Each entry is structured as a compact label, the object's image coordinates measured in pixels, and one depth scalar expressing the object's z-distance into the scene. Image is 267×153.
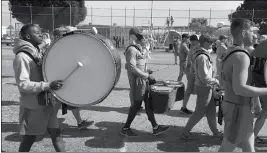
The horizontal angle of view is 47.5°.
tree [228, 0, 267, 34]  22.59
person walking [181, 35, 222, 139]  4.32
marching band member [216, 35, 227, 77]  7.00
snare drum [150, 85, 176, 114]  4.29
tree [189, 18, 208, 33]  26.01
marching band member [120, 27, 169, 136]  4.46
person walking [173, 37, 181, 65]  15.08
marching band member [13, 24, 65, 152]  2.96
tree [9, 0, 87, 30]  24.23
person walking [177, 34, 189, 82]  8.43
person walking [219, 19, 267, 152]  2.64
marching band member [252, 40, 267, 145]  3.85
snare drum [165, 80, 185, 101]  4.77
